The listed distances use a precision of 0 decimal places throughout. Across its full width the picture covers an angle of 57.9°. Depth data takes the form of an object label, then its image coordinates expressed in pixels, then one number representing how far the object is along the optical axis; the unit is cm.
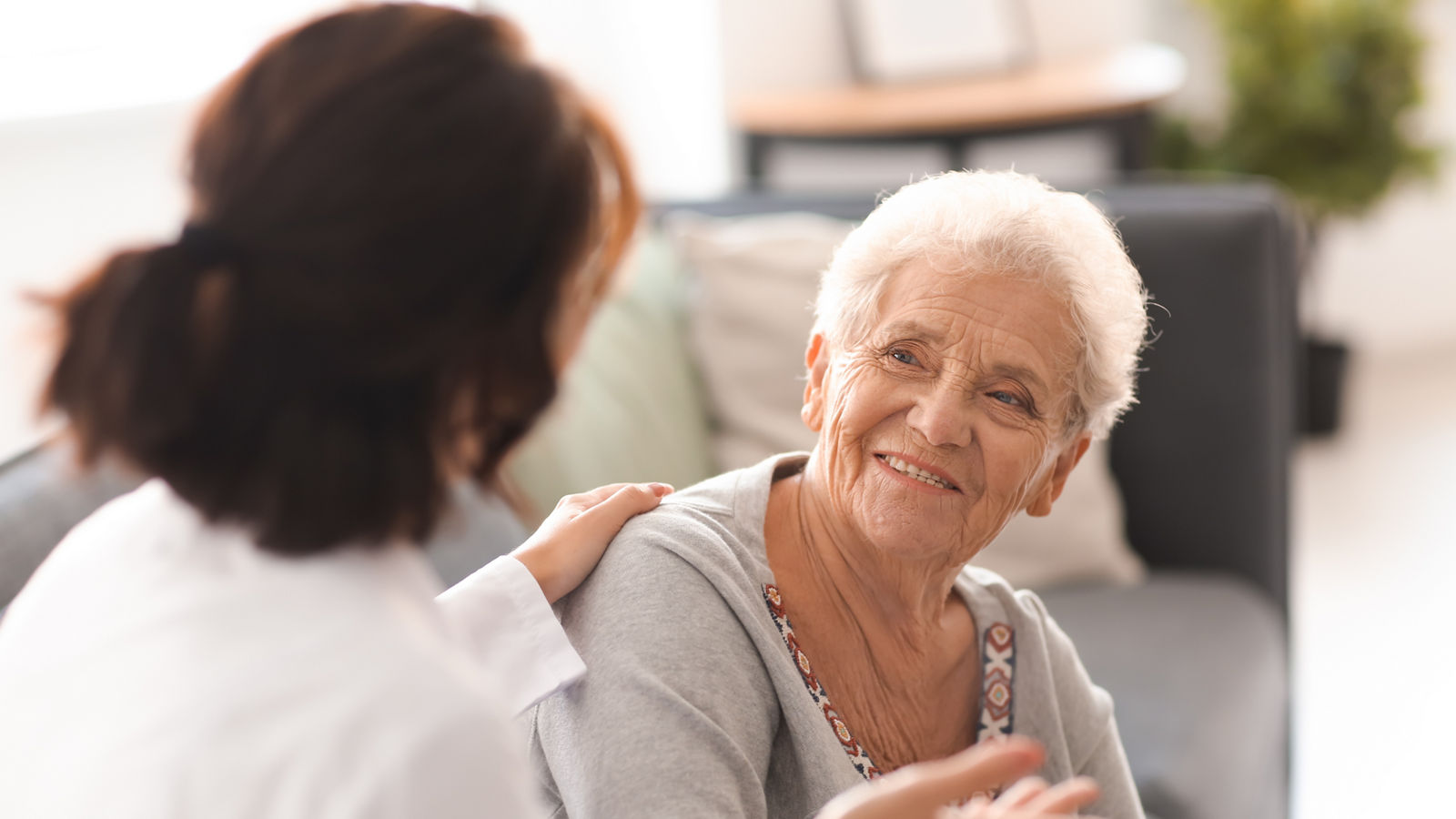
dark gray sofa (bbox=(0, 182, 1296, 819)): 214
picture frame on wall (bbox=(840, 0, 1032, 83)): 420
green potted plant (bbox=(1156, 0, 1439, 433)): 422
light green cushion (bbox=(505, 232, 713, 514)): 186
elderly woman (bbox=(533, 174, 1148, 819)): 110
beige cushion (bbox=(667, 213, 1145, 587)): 227
